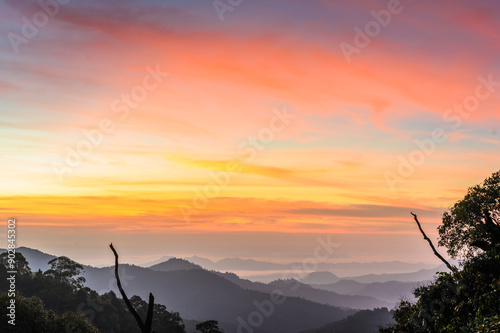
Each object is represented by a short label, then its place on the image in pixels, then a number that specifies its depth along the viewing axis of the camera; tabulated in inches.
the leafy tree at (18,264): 4129.4
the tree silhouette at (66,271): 4399.6
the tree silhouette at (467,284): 955.3
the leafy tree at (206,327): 3683.6
